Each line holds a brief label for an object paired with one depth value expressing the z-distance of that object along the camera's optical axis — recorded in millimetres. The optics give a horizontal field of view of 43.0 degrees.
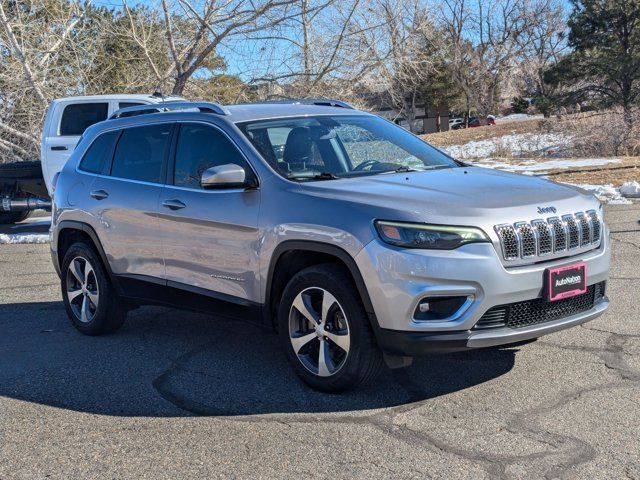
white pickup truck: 12859
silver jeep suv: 4535
